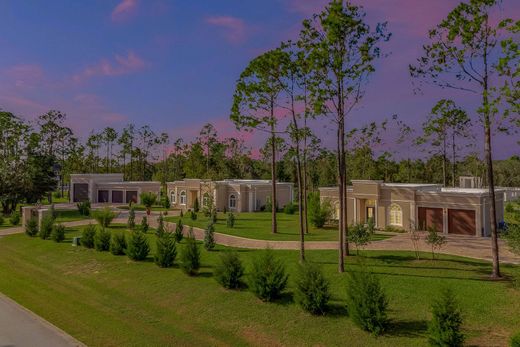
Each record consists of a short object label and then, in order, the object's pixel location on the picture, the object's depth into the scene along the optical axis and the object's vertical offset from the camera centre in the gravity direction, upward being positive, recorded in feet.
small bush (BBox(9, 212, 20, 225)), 125.93 -8.99
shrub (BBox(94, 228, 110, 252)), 81.61 -10.66
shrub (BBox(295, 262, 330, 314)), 45.60 -11.78
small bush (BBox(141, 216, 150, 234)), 99.41 -8.95
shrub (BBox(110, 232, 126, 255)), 77.46 -10.79
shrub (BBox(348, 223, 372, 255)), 64.95 -7.35
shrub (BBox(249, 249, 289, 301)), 50.31 -11.43
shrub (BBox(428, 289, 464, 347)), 35.12 -12.07
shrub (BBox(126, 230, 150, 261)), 72.54 -10.56
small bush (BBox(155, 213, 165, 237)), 77.66 -8.15
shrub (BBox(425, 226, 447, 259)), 64.09 -7.90
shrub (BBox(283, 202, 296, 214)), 151.33 -6.94
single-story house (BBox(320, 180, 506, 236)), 96.68 -4.16
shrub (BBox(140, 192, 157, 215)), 147.63 -3.41
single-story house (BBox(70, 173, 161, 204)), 198.59 +1.15
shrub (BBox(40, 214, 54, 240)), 97.76 -9.25
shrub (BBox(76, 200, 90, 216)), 146.92 -6.70
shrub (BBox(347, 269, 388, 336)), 40.19 -11.83
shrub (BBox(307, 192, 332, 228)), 110.63 -5.87
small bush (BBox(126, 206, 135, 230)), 107.14 -7.99
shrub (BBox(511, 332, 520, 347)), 31.24 -12.09
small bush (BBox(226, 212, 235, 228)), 111.04 -8.78
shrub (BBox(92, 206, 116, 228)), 106.42 -7.02
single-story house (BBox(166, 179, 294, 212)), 159.74 -0.79
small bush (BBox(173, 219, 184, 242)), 85.80 -9.18
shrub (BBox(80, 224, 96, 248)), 85.15 -10.06
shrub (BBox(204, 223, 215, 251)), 78.18 -9.61
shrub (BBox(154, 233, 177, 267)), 67.92 -10.78
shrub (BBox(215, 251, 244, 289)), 55.42 -11.51
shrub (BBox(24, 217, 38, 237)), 101.93 -9.61
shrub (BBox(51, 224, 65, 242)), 92.77 -10.18
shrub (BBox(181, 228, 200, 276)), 62.59 -11.04
